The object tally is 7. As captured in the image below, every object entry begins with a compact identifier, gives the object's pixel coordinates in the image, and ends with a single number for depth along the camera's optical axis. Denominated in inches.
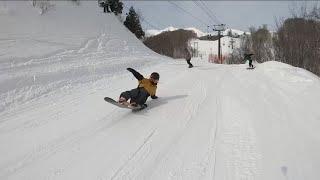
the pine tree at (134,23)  1600.1
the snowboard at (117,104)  313.4
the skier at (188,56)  749.0
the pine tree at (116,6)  1389.8
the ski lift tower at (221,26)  2095.4
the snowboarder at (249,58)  718.3
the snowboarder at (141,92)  329.1
